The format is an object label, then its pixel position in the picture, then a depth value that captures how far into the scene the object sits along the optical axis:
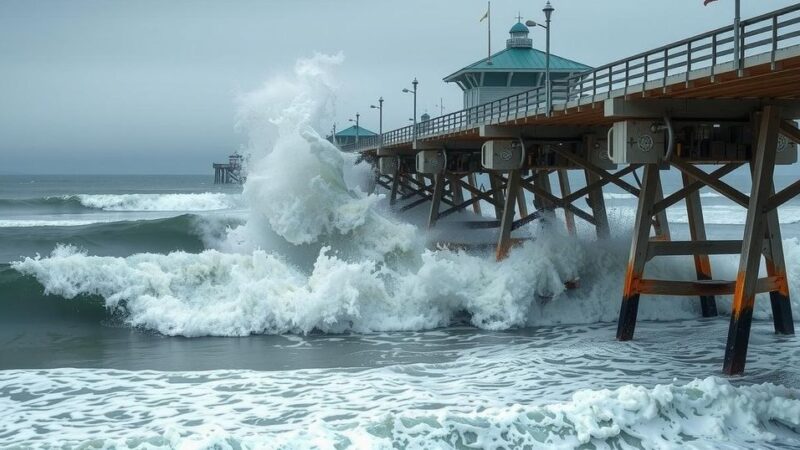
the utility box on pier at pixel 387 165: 37.78
